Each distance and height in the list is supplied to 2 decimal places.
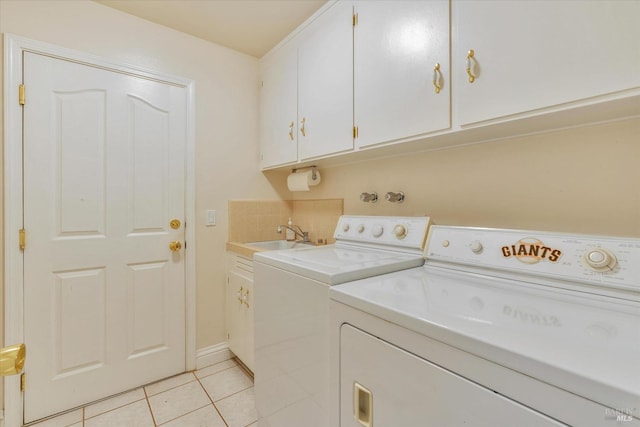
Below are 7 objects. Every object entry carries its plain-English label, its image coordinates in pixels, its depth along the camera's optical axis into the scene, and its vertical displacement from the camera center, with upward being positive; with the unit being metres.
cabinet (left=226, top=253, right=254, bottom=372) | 1.86 -0.67
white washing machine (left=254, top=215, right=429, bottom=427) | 0.99 -0.37
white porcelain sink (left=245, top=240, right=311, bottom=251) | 2.28 -0.26
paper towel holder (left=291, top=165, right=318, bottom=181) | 2.10 +0.30
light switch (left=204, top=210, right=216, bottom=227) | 2.14 -0.04
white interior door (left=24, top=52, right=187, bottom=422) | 1.58 -0.12
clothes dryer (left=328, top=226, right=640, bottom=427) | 0.48 -0.25
